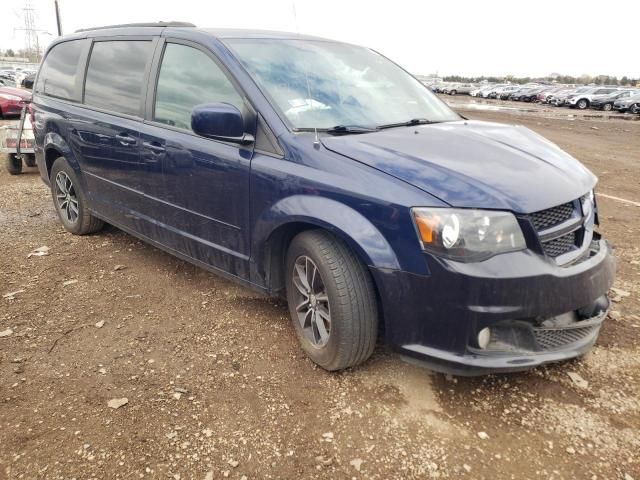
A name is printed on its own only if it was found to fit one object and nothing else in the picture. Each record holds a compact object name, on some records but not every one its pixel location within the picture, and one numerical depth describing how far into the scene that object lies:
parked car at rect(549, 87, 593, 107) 37.06
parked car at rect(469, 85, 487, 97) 57.03
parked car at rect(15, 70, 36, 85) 24.77
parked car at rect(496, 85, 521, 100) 49.69
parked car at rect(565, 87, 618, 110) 34.22
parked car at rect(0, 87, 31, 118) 15.53
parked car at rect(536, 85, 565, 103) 41.47
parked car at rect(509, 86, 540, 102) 46.00
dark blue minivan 2.22
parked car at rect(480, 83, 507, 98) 53.72
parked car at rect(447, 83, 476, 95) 65.62
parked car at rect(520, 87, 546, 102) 45.25
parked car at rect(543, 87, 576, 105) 38.94
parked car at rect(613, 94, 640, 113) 28.78
